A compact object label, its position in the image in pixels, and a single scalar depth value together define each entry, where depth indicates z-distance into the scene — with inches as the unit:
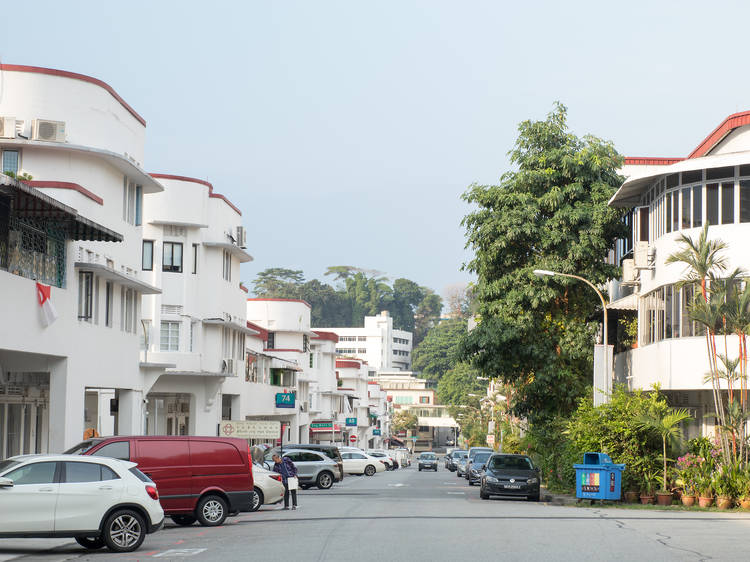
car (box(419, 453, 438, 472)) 3277.6
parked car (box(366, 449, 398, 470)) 2837.1
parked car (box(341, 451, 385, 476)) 2536.9
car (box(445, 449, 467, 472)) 3066.4
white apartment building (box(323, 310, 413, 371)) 7460.6
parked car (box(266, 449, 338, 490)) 1768.0
